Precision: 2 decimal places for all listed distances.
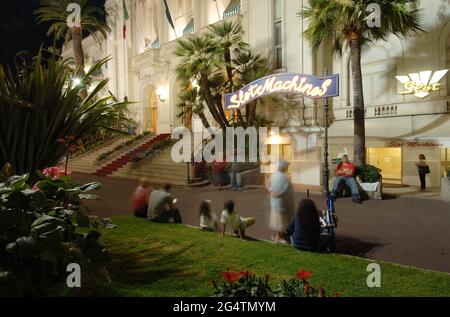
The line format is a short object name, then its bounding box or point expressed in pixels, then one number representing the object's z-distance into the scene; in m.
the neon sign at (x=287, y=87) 10.43
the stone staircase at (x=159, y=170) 16.40
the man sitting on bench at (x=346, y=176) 10.89
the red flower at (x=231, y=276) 2.72
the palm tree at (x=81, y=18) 24.19
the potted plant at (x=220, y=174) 14.38
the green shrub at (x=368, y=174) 11.57
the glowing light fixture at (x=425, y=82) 12.77
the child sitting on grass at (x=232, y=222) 6.84
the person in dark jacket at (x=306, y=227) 5.63
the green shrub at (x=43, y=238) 2.36
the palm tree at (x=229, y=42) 16.98
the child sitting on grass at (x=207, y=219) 7.46
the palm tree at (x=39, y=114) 2.71
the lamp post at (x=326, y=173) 10.48
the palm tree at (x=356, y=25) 11.62
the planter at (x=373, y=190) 11.24
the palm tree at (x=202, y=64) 16.62
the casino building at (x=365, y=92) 13.32
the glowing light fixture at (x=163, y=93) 24.33
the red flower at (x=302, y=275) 2.85
